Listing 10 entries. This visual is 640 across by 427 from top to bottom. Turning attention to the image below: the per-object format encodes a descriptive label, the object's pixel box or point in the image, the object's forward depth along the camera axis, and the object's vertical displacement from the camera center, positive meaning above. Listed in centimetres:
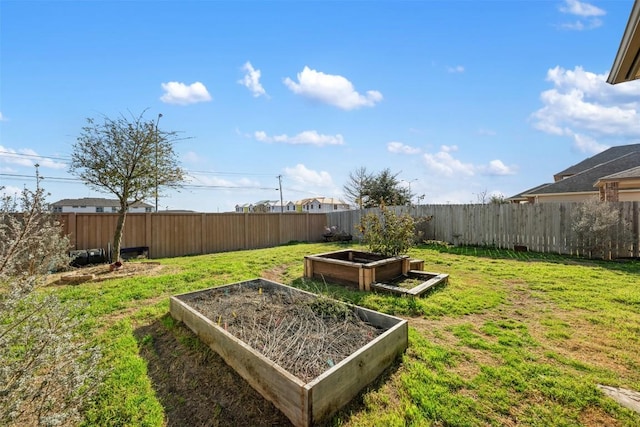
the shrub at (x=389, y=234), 532 -39
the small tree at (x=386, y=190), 1995 +182
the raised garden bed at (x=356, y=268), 463 -101
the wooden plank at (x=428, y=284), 418 -119
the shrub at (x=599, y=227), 697 -40
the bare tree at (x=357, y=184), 2198 +273
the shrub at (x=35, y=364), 145 -87
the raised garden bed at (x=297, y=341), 183 -119
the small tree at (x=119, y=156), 673 +158
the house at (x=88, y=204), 3522 +188
